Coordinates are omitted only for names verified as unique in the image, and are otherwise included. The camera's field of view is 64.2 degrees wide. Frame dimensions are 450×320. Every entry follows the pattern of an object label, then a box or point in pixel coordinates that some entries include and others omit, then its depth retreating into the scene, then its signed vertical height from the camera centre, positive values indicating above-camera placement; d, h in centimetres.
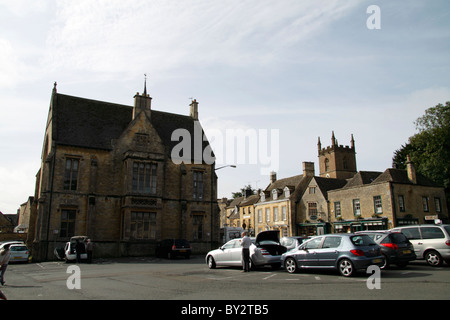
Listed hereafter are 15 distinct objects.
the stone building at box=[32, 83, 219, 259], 2905 +424
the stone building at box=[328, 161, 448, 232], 3662 +277
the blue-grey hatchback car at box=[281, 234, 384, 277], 1238 -93
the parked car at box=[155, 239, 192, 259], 2633 -138
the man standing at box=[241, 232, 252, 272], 1548 -115
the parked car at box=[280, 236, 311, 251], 1977 -70
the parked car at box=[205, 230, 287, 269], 1584 -106
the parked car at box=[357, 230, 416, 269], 1470 -81
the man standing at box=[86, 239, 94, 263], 2355 -118
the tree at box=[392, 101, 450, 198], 4381 +1015
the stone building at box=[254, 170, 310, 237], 4800 +325
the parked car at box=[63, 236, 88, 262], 2380 -139
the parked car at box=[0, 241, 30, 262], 2556 -152
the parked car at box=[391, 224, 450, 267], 1549 -65
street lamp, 3524 +61
